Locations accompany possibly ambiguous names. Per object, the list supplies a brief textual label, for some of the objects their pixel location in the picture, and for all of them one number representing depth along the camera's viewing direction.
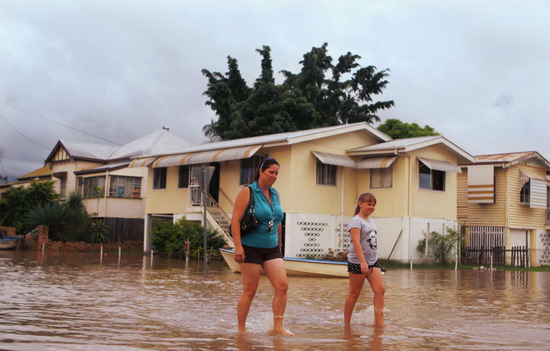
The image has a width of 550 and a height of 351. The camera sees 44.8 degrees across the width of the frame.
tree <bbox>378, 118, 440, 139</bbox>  45.00
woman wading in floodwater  6.98
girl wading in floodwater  8.18
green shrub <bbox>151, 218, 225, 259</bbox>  27.17
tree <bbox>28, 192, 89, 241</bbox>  34.38
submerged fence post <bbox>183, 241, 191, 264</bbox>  26.31
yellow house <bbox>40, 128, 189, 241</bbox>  39.38
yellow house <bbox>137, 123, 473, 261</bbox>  26.59
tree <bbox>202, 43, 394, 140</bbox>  41.16
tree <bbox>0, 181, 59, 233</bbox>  40.03
